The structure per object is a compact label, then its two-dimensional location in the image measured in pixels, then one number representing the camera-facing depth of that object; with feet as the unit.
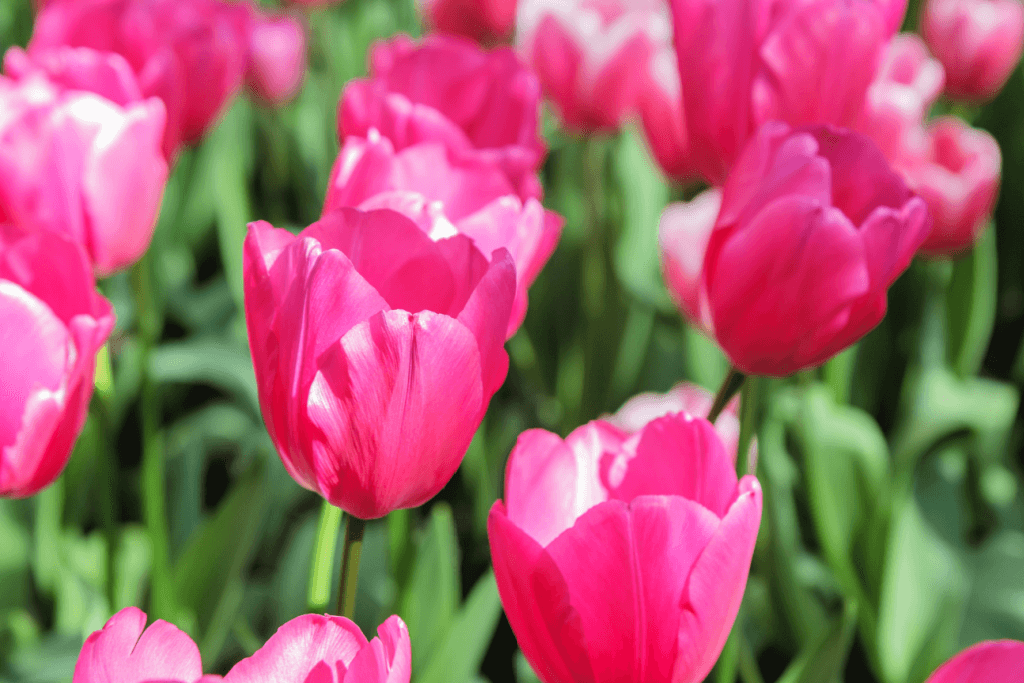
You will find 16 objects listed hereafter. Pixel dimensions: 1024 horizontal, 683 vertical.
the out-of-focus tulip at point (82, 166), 3.06
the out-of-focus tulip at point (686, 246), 3.44
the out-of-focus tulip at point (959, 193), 4.18
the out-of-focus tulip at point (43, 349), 2.83
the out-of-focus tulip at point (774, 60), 3.05
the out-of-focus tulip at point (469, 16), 5.30
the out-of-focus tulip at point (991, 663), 2.64
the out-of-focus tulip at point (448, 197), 2.84
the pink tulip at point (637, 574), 2.69
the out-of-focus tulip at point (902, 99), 3.69
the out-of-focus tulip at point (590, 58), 4.29
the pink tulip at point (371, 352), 2.72
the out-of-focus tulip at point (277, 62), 6.28
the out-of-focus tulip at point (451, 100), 3.07
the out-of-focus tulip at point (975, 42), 5.30
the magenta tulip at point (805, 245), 2.90
